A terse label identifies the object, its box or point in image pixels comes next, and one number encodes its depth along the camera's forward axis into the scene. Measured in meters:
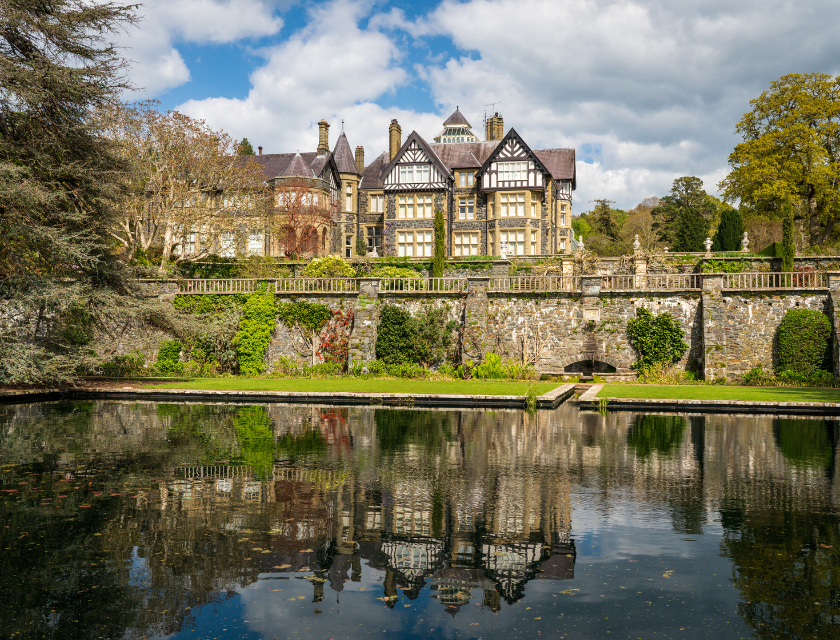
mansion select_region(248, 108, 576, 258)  44.97
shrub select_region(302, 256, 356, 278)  31.97
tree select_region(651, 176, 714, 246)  59.12
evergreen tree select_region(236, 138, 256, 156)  64.25
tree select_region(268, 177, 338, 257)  43.56
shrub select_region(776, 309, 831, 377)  23.56
